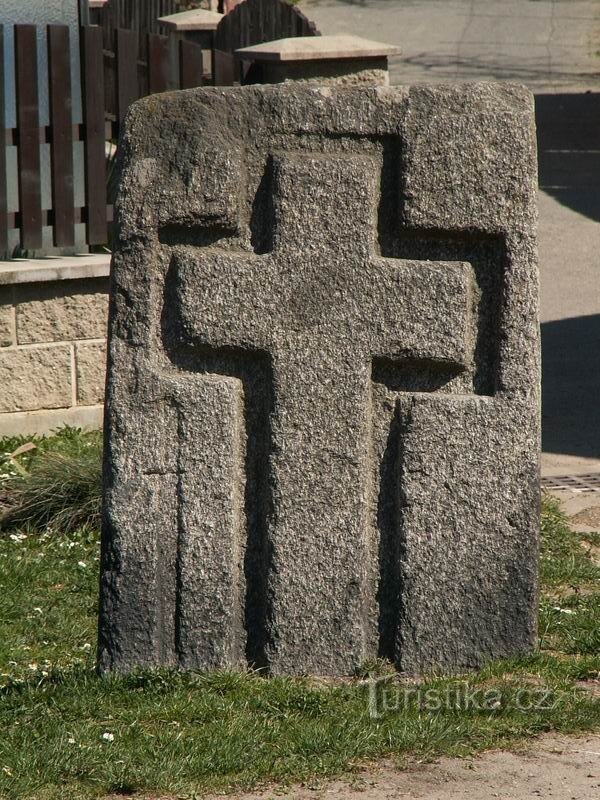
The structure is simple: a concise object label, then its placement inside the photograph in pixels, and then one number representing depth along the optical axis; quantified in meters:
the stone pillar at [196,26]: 21.62
